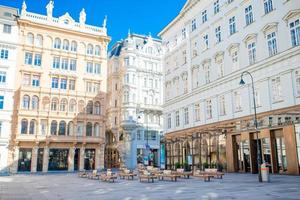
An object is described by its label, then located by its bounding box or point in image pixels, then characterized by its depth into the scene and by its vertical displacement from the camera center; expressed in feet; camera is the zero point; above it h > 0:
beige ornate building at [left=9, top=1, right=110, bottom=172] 157.58 +32.73
